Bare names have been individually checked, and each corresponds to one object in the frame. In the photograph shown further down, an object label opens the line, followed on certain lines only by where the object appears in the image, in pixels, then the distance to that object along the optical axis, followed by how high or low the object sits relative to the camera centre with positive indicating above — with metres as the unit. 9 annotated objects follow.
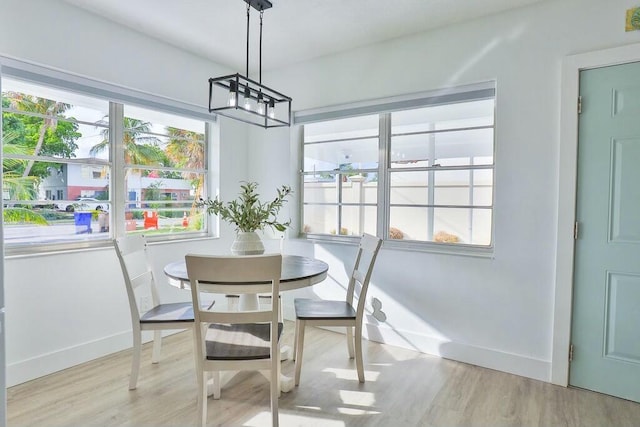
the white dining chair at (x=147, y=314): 2.33 -0.74
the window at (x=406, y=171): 2.93 +0.30
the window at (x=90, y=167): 2.52 +0.26
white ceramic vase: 2.57 -0.30
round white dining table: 2.08 -0.43
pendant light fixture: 2.06 +0.64
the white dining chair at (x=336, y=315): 2.44 -0.75
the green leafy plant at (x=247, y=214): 2.57 -0.09
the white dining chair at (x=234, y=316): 1.72 -0.56
